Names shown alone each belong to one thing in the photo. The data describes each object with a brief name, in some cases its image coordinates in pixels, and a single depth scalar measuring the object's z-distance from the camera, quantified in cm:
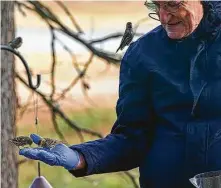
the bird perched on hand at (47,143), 415
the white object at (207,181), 389
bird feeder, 453
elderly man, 420
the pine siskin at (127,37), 480
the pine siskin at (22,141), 445
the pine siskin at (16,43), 512
